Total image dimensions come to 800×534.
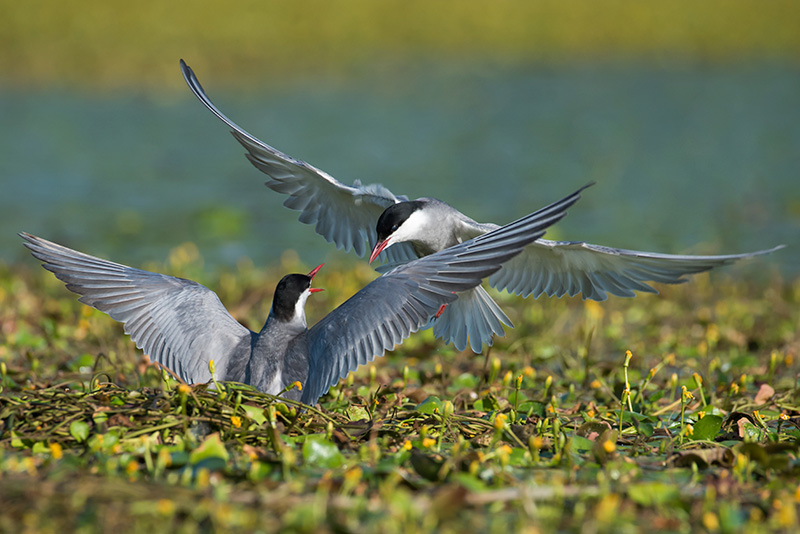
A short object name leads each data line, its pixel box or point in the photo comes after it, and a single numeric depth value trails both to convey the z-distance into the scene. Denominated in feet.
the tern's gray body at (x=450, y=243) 30.40
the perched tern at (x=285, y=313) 26.18
